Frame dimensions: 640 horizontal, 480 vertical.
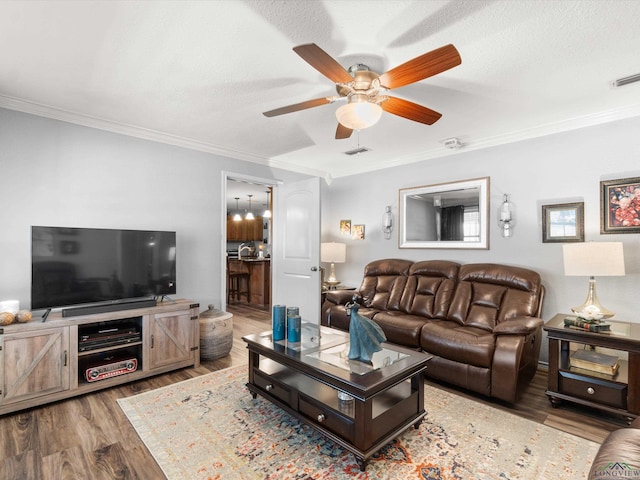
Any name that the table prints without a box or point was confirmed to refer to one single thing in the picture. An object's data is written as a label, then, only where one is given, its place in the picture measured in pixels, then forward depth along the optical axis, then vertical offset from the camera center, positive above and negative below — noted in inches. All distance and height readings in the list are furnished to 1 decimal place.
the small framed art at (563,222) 127.0 +8.0
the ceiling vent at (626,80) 96.3 +47.9
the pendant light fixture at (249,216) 359.2 +30.3
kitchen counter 262.5 -26.3
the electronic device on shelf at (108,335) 111.8 -31.8
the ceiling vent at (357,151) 170.5 +48.6
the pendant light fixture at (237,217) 358.4 +29.6
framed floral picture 115.5 +13.2
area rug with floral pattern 73.4 -50.2
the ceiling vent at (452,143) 151.2 +46.6
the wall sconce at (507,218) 144.2 +10.8
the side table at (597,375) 91.0 -39.2
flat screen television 110.1 -7.7
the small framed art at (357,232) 204.8 +7.2
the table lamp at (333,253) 201.8 -5.7
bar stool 281.4 -35.6
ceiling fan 67.7 +38.1
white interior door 171.2 -1.8
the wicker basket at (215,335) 141.7 -39.5
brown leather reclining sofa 105.9 -29.5
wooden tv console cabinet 98.0 -36.5
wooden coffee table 72.9 -38.9
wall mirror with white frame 154.9 +14.1
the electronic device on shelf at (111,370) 111.9 -43.6
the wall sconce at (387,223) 187.9 +11.7
